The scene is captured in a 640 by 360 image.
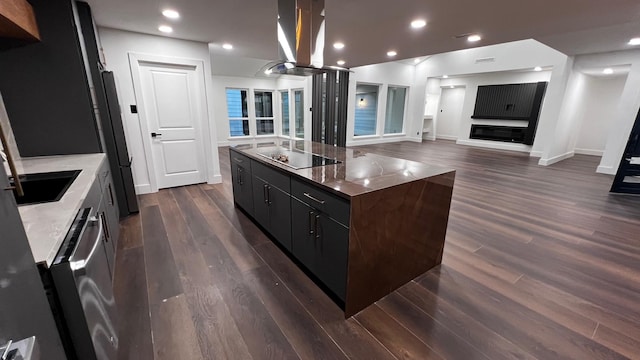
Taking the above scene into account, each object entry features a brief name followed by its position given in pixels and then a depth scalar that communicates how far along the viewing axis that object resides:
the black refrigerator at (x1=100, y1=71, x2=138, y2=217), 2.91
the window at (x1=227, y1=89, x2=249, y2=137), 8.83
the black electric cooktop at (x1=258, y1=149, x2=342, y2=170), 2.29
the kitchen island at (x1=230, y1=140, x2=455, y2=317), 1.66
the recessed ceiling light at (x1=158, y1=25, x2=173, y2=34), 3.33
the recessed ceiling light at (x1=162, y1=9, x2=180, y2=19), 2.82
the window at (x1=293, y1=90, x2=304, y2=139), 8.71
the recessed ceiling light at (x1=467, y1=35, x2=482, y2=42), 3.78
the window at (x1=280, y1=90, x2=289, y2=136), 9.50
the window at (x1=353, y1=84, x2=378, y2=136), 9.41
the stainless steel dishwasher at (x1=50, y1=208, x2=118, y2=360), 0.96
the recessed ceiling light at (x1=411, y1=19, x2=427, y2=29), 3.22
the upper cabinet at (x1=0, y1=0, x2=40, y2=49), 1.62
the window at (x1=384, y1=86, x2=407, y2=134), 10.08
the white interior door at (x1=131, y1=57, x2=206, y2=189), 3.84
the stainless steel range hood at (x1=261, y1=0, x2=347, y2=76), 2.32
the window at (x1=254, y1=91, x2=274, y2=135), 9.38
